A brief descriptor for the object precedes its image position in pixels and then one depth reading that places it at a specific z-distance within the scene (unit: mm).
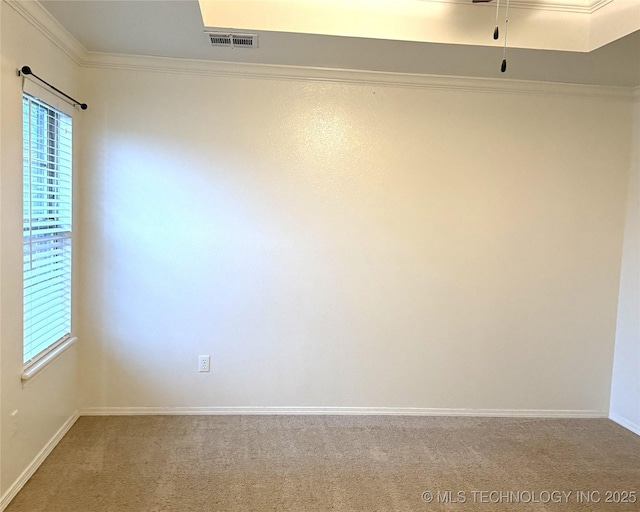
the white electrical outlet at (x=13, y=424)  2252
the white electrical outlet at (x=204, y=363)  3281
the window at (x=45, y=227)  2396
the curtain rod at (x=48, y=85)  2234
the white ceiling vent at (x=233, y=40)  2654
